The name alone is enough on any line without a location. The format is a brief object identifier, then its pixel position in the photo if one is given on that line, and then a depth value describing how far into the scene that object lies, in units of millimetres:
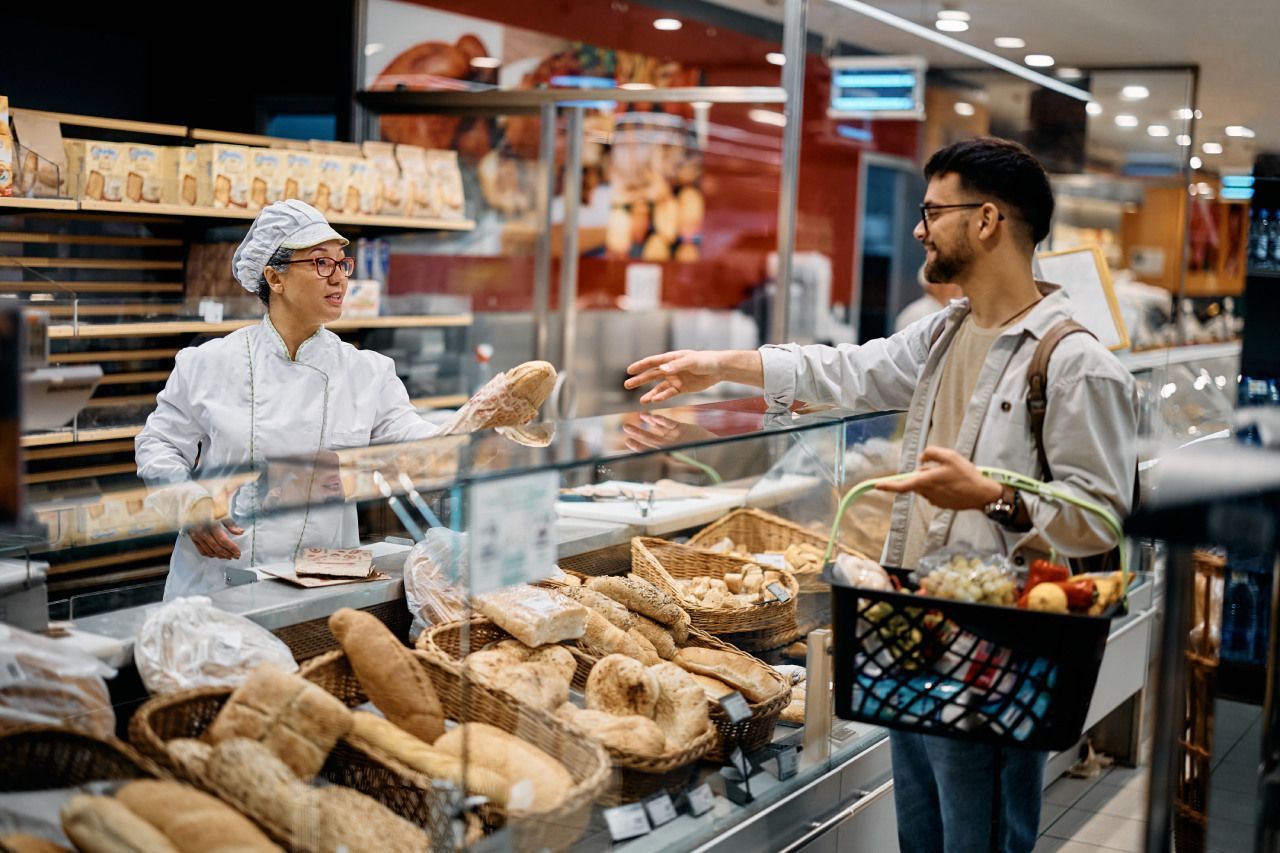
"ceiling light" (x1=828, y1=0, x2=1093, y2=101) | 7070
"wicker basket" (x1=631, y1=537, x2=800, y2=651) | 3168
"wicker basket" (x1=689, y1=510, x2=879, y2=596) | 3592
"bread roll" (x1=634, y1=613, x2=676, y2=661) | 2947
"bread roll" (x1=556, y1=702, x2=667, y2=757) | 2355
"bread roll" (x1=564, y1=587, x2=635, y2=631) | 2898
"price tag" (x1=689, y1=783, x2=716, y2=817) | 2523
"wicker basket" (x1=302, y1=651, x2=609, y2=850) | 2152
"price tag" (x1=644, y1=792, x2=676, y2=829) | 2410
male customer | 2301
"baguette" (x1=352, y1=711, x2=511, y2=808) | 2047
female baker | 3471
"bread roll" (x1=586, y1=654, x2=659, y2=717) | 2531
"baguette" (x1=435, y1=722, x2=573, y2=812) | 2096
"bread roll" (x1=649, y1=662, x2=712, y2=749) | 2541
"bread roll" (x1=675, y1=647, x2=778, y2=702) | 2814
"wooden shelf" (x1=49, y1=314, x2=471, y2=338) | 4922
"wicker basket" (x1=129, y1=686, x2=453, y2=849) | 1990
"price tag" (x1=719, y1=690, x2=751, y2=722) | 2639
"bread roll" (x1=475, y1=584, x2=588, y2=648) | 2623
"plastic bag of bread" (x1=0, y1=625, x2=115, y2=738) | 1963
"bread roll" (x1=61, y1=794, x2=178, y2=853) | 1771
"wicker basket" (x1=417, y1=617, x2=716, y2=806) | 2330
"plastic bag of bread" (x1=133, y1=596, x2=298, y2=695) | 2180
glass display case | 2035
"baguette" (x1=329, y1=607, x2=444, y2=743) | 2191
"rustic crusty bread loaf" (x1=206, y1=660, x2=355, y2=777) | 2012
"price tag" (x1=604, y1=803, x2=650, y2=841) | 2301
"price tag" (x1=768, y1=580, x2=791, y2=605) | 3291
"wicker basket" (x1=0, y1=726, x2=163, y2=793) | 1899
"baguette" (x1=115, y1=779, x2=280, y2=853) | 1806
